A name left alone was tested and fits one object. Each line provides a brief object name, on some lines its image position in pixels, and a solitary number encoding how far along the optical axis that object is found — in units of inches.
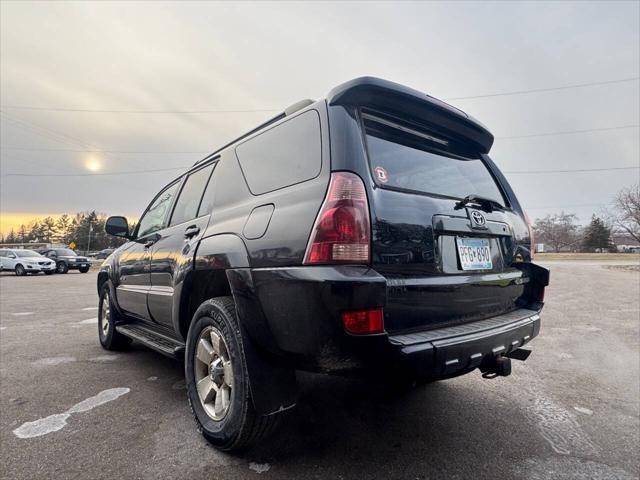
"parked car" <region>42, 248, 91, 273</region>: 951.0
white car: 872.9
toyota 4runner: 65.8
